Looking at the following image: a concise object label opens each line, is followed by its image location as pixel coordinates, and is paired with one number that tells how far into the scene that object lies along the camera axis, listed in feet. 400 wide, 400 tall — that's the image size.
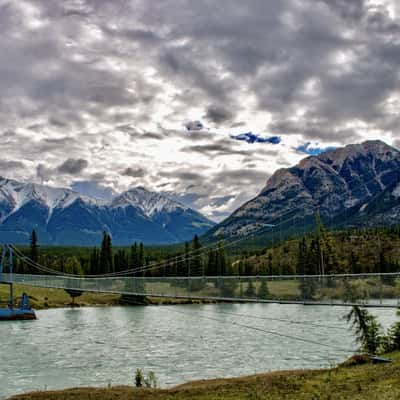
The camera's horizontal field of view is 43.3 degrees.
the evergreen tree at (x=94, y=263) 346.13
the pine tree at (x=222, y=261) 299.95
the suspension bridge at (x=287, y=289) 73.31
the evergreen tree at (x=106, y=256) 341.25
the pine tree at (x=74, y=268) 331.82
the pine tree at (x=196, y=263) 317.42
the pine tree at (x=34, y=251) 367.37
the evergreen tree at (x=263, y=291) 95.13
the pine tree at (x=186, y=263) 314.35
